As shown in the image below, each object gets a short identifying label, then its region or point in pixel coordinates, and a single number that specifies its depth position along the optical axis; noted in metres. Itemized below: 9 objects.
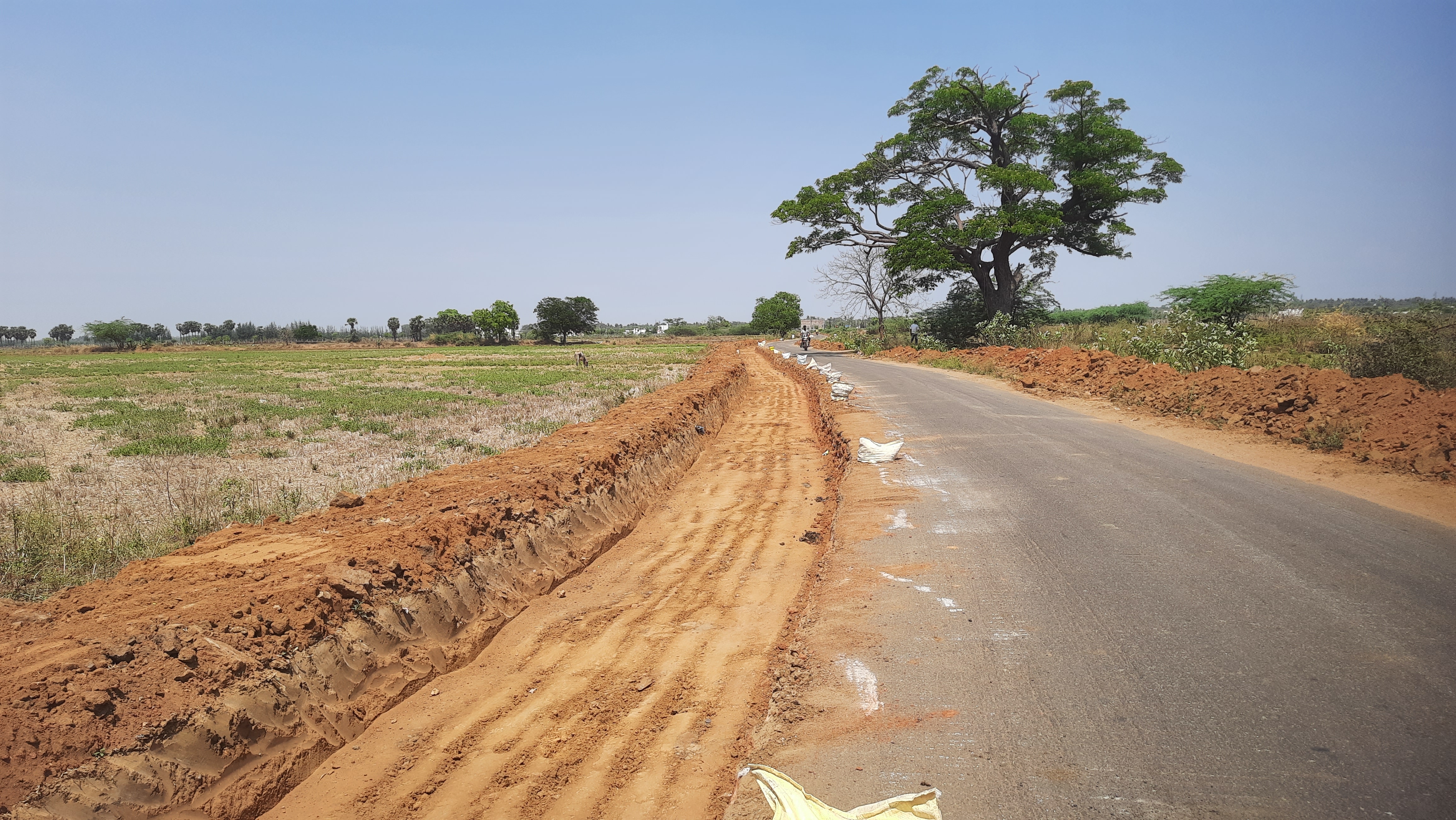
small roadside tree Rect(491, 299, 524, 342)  94.19
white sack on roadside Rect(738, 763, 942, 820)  2.24
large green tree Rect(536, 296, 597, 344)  100.69
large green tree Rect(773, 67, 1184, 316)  32.03
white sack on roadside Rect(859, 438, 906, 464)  9.35
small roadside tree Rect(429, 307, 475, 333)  117.88
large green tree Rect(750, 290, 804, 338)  105.44
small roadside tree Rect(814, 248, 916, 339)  54.06
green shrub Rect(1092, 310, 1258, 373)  16.55
